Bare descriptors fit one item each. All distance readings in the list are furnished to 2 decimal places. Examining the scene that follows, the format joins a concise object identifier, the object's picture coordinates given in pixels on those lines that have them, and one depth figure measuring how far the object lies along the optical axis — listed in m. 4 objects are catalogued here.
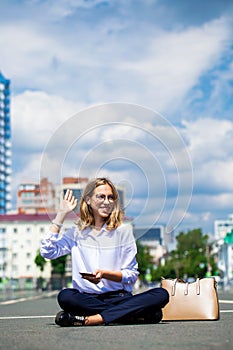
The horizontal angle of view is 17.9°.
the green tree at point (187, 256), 124.38
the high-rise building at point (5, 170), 181.75
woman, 6.93
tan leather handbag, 7.66
